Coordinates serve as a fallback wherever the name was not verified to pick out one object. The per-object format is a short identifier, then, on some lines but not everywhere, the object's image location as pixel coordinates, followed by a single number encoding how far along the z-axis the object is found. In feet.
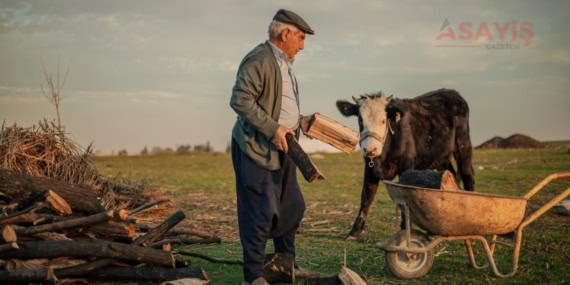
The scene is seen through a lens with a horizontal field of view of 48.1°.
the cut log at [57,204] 22.39
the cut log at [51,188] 23.40
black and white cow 30.55
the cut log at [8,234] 20.48
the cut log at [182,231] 28.76
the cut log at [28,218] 21.56
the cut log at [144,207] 29.04
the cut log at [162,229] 23.43
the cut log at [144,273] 21.54
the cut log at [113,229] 22.79
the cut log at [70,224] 21.31
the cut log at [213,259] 24.81
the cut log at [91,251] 21.04
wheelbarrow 21.33
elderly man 19.33
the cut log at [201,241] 29.81
